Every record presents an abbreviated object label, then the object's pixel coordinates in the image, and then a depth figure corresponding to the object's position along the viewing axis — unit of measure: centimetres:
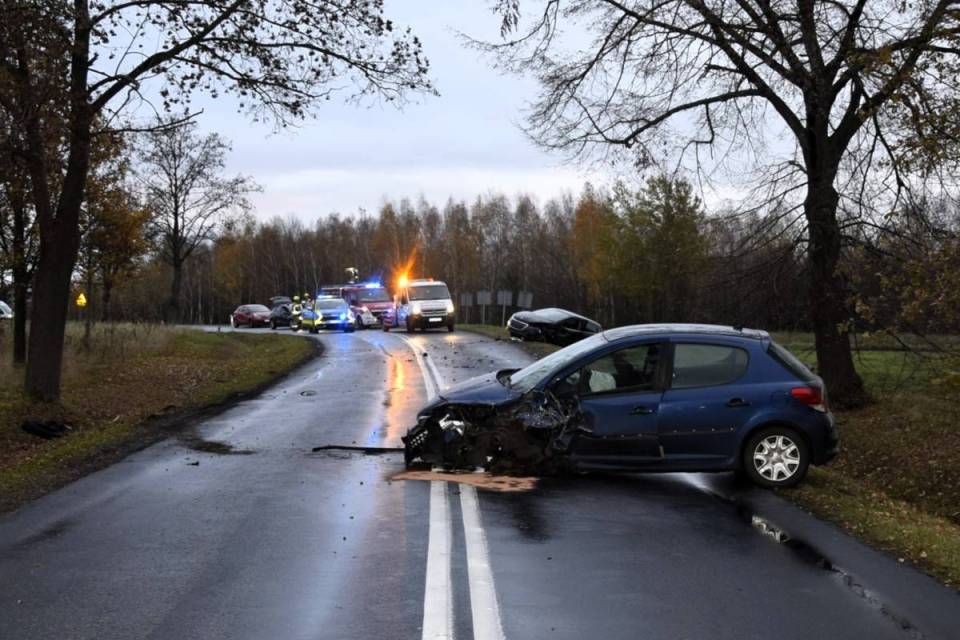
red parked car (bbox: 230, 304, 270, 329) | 6588
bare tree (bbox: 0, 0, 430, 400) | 1280
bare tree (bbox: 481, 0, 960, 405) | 1419
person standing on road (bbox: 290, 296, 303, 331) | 5184
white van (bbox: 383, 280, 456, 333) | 4012
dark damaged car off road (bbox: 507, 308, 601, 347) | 3131
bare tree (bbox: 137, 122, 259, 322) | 5366
